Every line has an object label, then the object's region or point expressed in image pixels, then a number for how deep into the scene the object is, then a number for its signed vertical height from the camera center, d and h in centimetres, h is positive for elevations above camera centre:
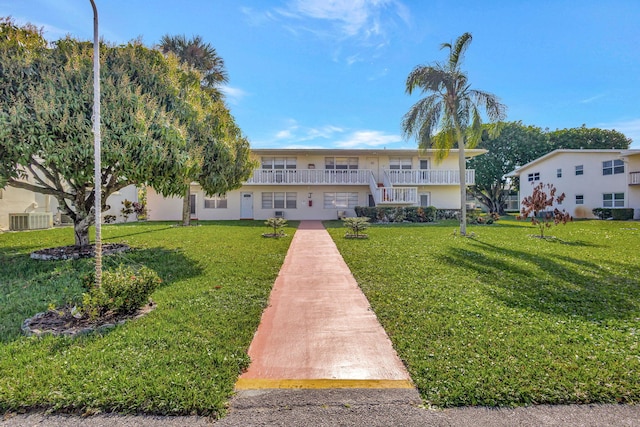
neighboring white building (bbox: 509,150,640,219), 2236 +237
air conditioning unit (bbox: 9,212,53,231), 1440 -27
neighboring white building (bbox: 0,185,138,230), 1417 +27
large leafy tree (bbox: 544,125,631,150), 3275 +752
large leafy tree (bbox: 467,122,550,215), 3419 +613
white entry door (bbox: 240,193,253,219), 2355 +33
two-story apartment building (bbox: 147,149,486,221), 2294 +148
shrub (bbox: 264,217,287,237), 1275 -48
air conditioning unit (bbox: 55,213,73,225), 1755 -25
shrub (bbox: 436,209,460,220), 2231 -28
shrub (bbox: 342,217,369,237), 1224 -56
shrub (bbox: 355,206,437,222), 2011 -25
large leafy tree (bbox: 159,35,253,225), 949 +217
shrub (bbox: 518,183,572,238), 1242 +20
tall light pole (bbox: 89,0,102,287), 396 +88
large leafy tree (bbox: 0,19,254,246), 595 +212
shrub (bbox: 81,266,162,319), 394 -108
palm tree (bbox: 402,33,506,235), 1278 +447
